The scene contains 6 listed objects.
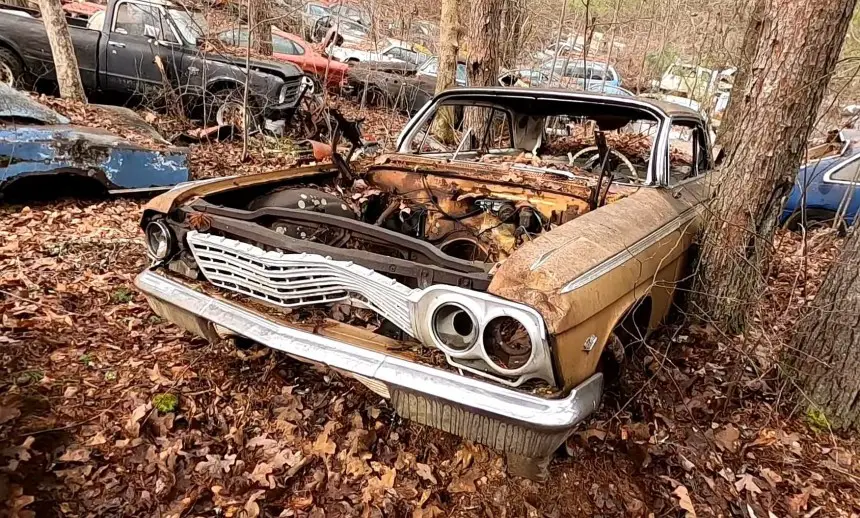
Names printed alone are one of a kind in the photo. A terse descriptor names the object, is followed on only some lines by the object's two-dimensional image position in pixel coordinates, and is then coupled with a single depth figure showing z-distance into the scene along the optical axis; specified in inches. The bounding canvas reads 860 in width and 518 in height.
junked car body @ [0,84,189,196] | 174.4
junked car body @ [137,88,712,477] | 77.2
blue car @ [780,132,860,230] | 254.2
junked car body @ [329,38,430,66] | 486.6
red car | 402.3
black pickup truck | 297.6
